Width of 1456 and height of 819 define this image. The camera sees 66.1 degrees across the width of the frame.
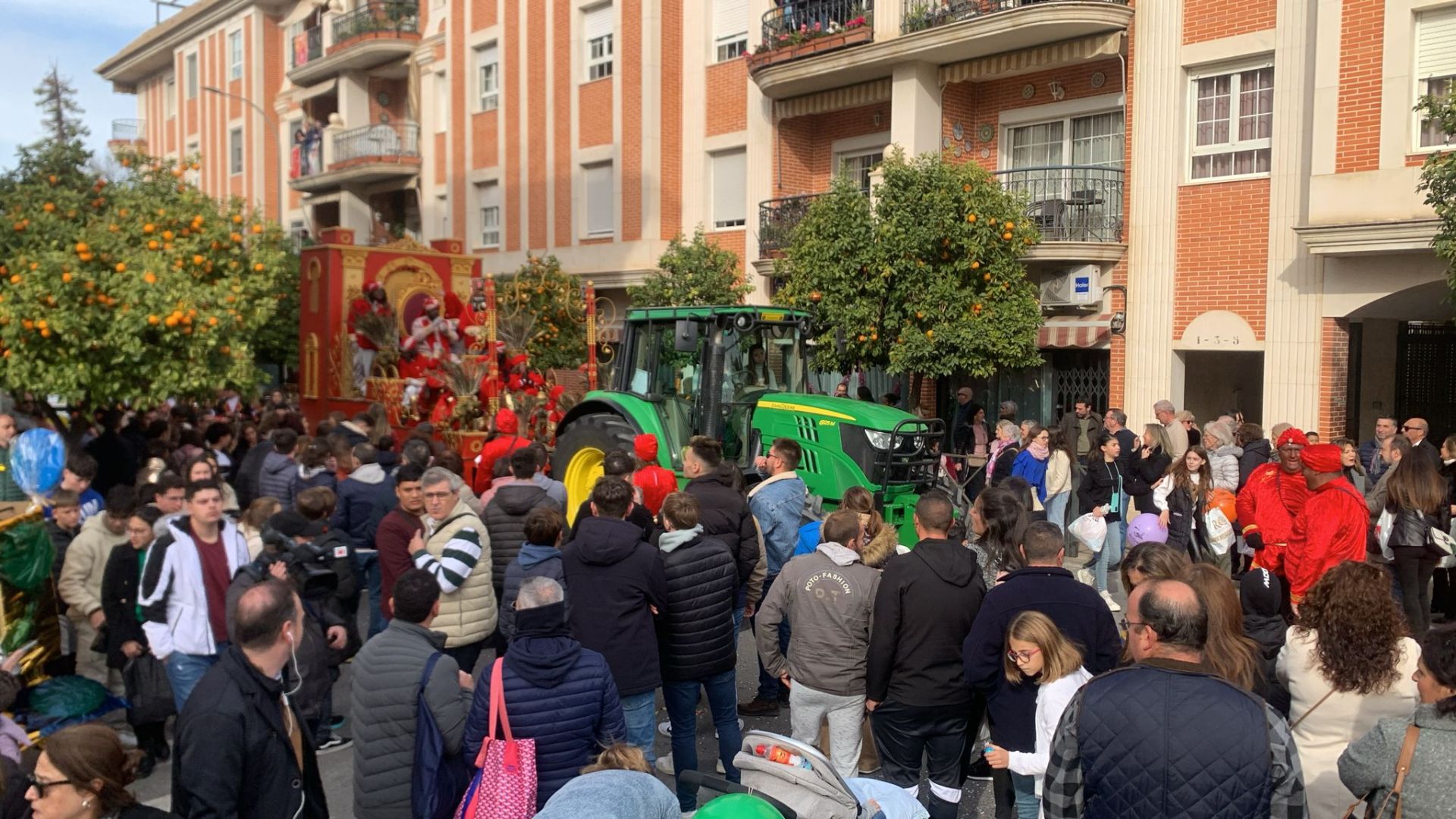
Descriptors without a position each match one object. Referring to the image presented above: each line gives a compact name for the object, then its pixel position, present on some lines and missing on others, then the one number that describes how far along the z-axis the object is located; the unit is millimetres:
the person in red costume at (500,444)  10703
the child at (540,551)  5371
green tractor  9875
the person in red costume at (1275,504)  6688
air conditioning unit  14984
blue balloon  7445
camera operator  5766
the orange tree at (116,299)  9375
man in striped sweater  5633
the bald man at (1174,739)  3027
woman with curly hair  3834
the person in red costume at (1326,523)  6383
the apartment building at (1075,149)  12508
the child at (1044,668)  4145
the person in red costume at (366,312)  16547
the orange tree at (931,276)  13891
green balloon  2684
